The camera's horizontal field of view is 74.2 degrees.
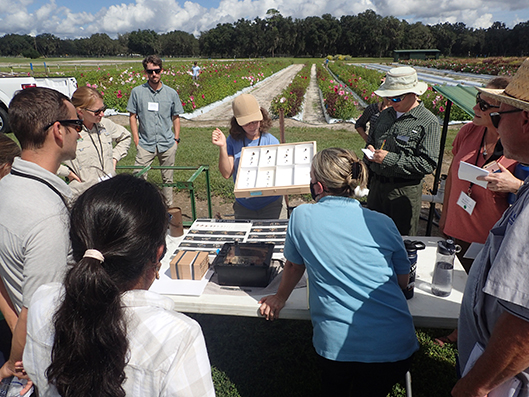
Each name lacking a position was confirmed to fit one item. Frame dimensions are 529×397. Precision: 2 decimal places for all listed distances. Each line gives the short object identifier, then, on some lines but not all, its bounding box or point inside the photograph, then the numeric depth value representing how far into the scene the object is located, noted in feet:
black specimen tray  6.88
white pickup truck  33.63
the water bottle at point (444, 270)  6.56
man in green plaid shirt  10.37
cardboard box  7.30
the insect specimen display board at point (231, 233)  8.70
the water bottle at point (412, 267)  6.32
